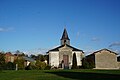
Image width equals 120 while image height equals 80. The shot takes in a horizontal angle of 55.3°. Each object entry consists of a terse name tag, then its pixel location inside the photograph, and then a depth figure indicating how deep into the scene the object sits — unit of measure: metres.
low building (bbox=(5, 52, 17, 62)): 37.25
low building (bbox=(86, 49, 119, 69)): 33.45
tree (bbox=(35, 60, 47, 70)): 28.80
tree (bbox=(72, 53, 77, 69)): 31.82
